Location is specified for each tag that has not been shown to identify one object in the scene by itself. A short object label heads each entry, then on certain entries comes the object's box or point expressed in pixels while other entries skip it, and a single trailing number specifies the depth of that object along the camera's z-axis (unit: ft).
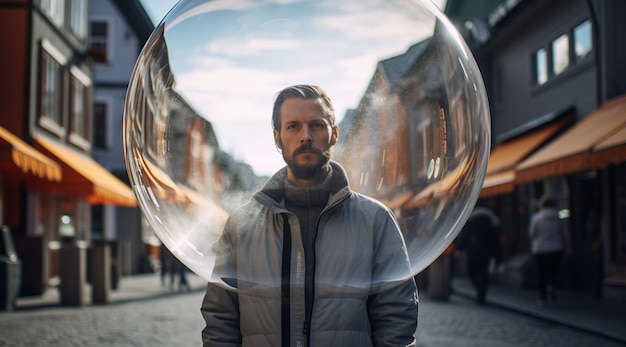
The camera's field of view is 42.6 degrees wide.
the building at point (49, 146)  41.98
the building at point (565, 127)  43.62
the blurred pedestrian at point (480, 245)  42.83
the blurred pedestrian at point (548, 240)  39.37
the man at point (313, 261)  7.07
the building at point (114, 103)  97.09
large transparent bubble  6.90
